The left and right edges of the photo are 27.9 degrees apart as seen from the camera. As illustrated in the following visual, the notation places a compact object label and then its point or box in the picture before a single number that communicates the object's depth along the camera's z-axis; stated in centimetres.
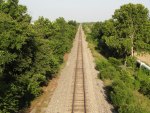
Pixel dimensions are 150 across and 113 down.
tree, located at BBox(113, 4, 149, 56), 4962
